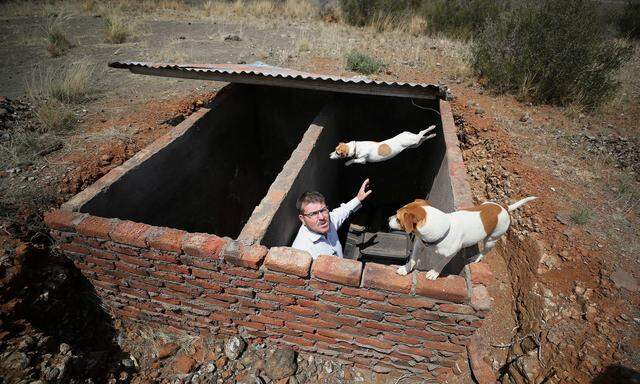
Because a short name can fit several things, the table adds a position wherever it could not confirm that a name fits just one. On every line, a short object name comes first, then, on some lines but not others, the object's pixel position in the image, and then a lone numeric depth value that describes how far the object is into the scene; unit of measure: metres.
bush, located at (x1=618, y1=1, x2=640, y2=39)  11.41
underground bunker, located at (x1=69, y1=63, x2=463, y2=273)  3.04
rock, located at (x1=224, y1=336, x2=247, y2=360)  2.77
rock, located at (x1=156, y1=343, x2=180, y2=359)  2.82
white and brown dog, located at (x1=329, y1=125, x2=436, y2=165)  3.44
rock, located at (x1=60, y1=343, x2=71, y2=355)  2.36
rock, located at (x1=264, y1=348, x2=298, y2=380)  2.68
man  2.75
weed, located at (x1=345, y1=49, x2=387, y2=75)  7.11
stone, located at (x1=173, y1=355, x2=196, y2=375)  2.71
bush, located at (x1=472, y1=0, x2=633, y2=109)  5.67
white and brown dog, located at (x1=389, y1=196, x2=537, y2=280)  1.94
